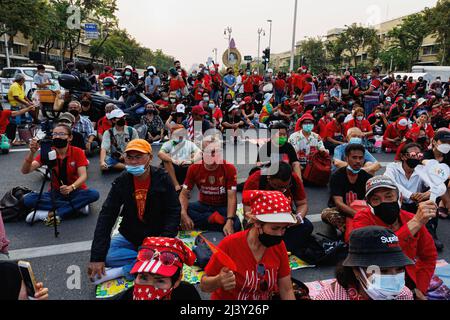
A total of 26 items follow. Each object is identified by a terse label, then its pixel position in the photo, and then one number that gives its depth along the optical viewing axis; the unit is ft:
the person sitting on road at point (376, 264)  6.85
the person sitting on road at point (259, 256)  7.35
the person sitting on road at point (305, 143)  22.09
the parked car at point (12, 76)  49.78
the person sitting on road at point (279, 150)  18.28
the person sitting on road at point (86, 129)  25.90
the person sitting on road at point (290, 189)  12.42
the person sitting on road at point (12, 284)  5.63
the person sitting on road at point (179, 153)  19.40
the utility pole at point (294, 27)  88.84
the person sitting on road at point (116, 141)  22.94
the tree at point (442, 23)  126.21
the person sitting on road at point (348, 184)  13.99
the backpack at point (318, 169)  21.48
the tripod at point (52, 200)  14.26
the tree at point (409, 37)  155.94
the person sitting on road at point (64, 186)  15.34
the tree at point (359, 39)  176.65
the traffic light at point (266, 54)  75.82
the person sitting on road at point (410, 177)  13.61
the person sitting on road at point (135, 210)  10.71
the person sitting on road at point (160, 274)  6.86
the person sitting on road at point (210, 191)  14.53
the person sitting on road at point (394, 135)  29.81
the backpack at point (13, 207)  15.72
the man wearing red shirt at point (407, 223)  8.80
